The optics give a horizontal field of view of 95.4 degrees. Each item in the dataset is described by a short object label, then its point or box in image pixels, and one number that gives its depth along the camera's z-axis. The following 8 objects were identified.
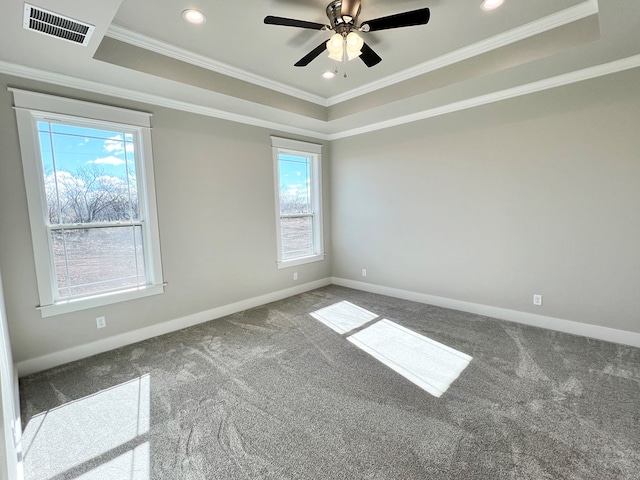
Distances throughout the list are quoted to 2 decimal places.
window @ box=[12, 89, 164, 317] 2.62
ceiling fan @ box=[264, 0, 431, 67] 2.02
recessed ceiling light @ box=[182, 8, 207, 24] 2.28
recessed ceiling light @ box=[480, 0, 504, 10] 2.24
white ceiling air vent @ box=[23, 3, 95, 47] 1.84
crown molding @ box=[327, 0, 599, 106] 2.34
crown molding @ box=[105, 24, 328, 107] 2.48
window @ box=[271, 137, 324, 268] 4.57
